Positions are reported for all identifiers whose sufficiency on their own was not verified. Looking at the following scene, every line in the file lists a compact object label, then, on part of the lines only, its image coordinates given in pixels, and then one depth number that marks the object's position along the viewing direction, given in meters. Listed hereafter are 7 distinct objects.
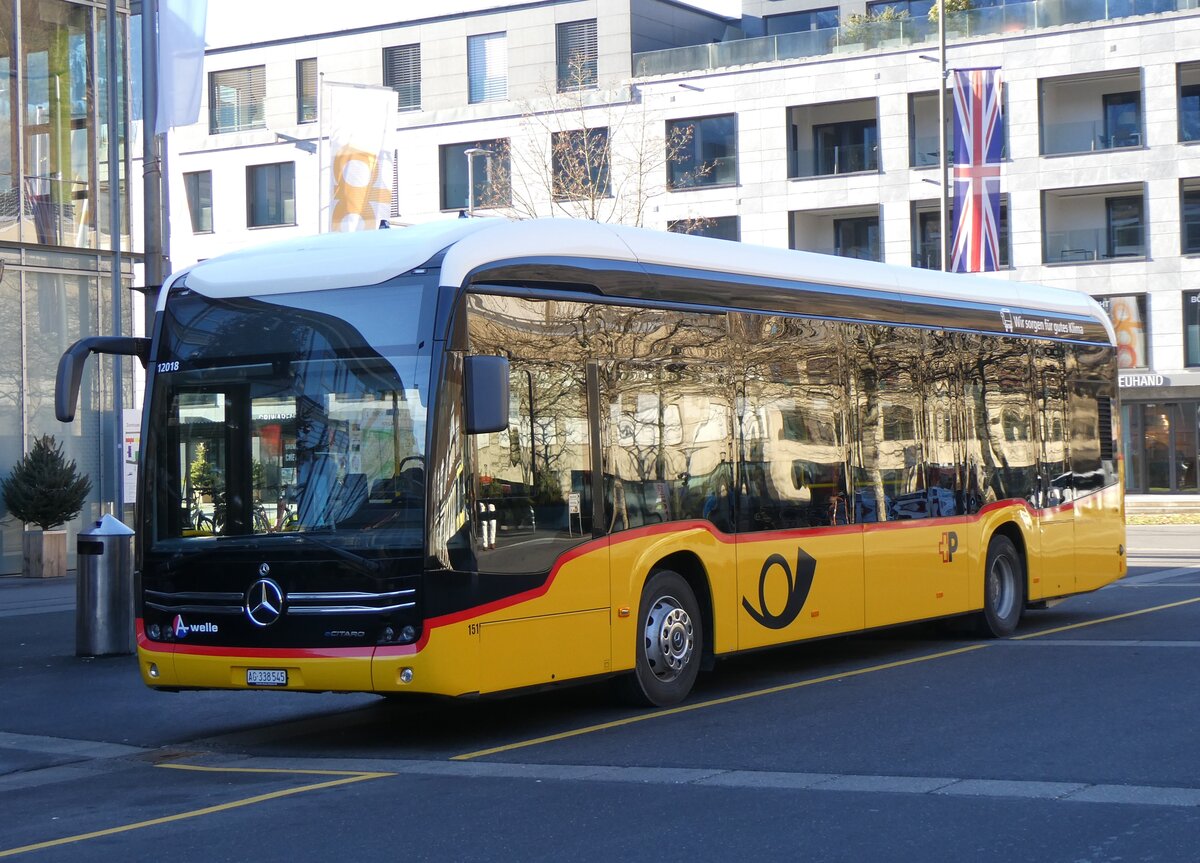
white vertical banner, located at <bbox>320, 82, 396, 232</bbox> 27.94
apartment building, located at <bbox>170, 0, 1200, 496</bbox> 46.28
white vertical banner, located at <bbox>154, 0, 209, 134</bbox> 17.64
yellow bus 9.46
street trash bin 15.20
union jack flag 30.62
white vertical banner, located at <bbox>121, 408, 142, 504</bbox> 18.66
